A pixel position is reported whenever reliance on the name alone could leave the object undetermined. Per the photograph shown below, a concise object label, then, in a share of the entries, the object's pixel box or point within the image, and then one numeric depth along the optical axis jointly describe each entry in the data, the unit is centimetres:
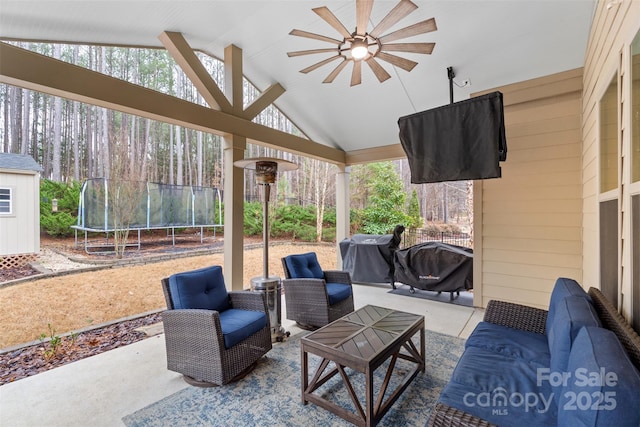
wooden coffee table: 185
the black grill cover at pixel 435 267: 454
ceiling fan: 223
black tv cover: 321
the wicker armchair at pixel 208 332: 226
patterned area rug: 194
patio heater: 316
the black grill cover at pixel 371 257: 536
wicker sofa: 92
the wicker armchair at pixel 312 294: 337
